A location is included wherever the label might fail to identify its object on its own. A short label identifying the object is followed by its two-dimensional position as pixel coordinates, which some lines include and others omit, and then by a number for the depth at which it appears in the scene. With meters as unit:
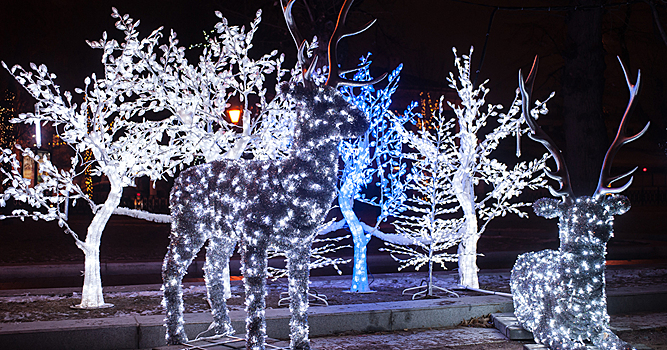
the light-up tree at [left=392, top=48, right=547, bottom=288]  8.29
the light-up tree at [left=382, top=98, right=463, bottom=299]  8.17
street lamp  9.27
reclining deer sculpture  5.07
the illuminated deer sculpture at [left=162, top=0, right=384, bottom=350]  4.67
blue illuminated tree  8.41
